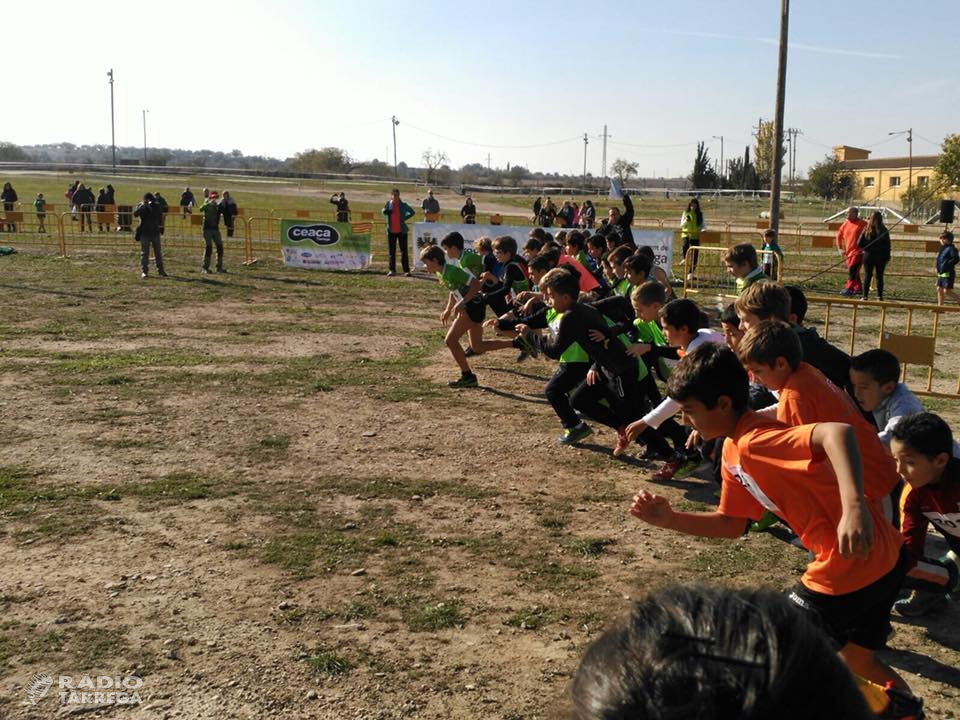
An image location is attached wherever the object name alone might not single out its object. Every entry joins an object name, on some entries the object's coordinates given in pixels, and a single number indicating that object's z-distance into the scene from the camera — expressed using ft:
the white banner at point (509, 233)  71.64
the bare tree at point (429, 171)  317.09
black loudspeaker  59.90
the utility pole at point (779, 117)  68.49
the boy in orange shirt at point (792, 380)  13.61
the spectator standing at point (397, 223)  71.87
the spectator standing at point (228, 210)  83.27
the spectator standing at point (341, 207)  101.50
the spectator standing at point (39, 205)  101.24
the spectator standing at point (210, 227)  71.92
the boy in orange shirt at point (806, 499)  11.00
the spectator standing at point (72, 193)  106.42
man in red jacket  61.82
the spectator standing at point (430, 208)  92.68
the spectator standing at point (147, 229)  67.15
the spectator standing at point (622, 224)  59.07
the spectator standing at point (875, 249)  60.13
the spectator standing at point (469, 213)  94.32
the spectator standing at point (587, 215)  90.35
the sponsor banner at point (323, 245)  78.33
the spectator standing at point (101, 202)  98.72
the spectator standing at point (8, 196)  110.16
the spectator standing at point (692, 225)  69.18
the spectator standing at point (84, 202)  97.46
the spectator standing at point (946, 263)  56.24
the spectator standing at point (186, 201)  114.21
